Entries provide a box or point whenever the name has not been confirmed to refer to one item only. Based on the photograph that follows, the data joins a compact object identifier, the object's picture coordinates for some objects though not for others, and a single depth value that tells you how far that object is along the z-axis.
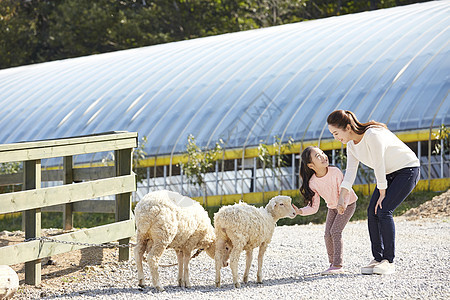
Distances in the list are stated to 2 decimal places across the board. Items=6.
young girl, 12.58
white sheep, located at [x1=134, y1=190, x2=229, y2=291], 11.22
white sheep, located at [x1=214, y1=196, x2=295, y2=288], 11.30
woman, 11.84
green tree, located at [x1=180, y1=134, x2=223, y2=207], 28.63
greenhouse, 27.16
